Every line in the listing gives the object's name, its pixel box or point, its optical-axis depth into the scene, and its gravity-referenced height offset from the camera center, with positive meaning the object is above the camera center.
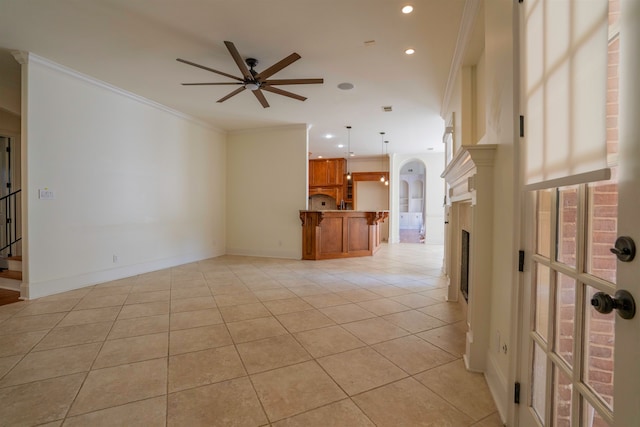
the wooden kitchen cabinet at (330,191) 9.94 +0.69
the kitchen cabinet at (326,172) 9.99 +1.38
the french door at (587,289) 0.70 -0.28
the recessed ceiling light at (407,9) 2.59 +1.89
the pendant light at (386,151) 8.05 +1.95
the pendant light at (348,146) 6.81 +1.94
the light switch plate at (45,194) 3.54 +0.17
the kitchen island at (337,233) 6.27 -0.53
